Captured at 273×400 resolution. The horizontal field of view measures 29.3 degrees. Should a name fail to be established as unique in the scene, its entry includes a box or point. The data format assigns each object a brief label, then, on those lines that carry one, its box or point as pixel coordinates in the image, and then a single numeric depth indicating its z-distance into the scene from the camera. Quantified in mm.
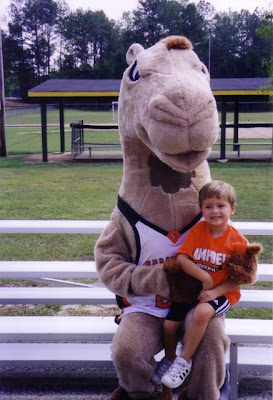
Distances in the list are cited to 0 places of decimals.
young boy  1789
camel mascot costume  1731
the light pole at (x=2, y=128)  13719
